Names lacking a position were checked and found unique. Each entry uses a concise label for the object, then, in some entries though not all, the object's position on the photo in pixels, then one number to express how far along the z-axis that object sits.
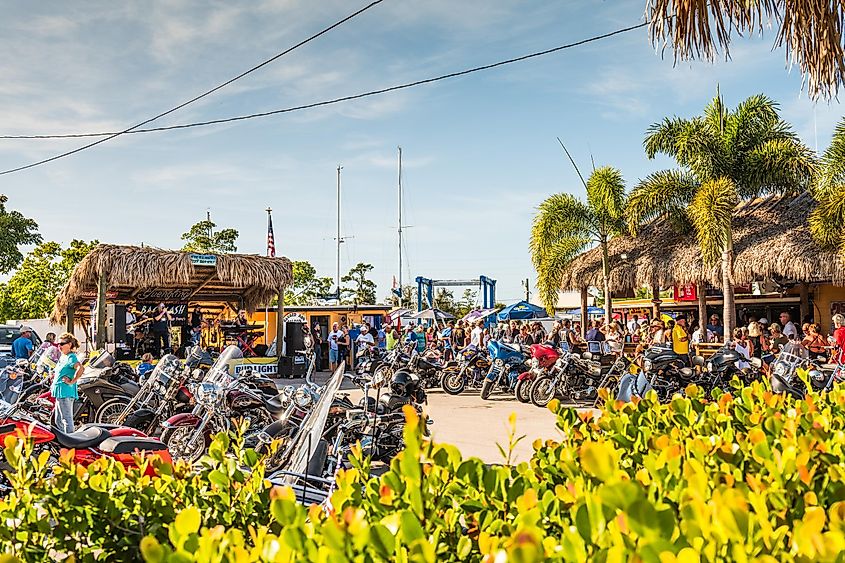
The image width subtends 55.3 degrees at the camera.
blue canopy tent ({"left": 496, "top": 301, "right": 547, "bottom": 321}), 29.14
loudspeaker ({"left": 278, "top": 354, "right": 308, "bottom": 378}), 19.42
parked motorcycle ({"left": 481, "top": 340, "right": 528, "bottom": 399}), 14.10
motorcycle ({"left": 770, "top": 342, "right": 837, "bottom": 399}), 10.18
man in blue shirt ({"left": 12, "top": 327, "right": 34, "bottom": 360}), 15.17
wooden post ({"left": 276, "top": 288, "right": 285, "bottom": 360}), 19.55
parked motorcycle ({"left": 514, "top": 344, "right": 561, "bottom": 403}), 12.99
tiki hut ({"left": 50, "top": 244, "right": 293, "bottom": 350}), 16.80
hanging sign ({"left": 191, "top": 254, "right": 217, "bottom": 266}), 17.61
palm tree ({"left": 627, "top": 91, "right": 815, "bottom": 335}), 19.21
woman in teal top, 8.66
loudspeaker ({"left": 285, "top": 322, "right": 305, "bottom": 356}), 19.81
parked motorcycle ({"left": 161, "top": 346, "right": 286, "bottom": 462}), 7.58
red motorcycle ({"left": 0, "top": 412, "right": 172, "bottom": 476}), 5.93
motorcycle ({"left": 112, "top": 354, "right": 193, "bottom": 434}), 8.60
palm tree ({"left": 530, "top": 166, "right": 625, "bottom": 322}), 22.53
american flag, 31.67
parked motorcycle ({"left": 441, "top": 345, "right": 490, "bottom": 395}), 15.10
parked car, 19.24
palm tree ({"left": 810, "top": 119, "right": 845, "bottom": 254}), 16.73
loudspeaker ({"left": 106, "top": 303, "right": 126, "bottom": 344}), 18.06
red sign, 28.88
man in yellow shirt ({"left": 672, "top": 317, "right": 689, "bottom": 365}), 15.50
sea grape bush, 1.55
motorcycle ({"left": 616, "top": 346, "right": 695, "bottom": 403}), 11.97
